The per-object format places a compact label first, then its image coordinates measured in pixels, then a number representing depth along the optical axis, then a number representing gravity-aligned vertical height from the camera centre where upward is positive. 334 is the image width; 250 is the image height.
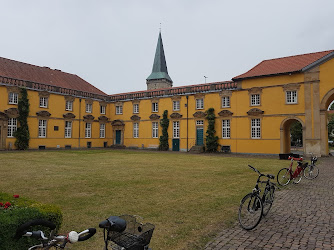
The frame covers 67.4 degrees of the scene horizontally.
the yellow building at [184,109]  25.22 +3.68
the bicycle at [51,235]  2.34 -0.93
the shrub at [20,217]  3.39 -1.18
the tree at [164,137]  33.91 +0.18
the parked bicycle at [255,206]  5.74 -1.66
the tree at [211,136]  30.12 +0.31
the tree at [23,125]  28.67 +1.47
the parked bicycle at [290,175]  10.91 -1.60
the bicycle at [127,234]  2.70 -1.14
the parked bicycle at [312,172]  12.45 -1.66
